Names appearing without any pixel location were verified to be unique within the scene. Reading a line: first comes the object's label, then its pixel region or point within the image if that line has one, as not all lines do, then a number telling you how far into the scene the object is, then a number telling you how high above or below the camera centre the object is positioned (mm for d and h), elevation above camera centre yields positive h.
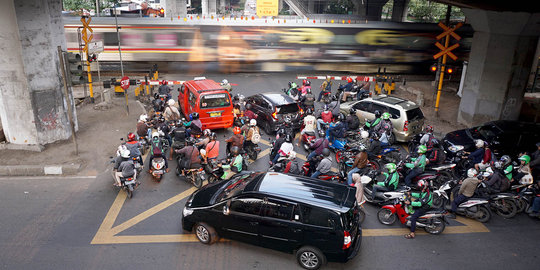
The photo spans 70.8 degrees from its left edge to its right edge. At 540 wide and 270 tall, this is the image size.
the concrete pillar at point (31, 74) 10508 -1807
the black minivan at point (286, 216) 6480 -3473
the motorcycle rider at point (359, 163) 9234 -3399
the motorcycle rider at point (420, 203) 7760 -3718
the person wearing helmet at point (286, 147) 9664 -3211
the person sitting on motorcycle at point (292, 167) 9172 -3519
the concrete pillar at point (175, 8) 37609 +416
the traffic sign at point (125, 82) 14438 -2596
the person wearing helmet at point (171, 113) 12508 -3163
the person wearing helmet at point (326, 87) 17438 -3148
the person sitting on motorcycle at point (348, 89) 17281 -3208
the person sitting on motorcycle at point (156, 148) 9812 -3387
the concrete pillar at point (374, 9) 37062 +784
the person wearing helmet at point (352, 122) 12594 -3332
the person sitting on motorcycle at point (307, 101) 15203 -3280
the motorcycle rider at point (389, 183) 8734 -3672
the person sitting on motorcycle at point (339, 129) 11945 -3411
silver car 12438 -3086
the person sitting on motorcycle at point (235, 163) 10023 -3762
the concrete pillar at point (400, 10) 34906 +690
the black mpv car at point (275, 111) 13250 -3285
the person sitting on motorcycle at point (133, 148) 9586 -3310
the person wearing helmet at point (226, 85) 15853 -2898
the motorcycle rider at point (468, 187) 8160 -3458
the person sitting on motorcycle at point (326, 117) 13086 -3321
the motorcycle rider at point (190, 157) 9627 -3512
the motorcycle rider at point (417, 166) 9117 -3425
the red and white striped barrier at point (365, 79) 17891 -2835
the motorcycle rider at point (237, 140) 10536 -3349
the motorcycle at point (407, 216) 7820 -4016
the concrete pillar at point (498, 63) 13070 -1478
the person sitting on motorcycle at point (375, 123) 11813 -3167
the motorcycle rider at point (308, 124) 11711 -3197
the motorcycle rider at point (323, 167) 9070 -3462
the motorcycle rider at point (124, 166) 8953 -3539
